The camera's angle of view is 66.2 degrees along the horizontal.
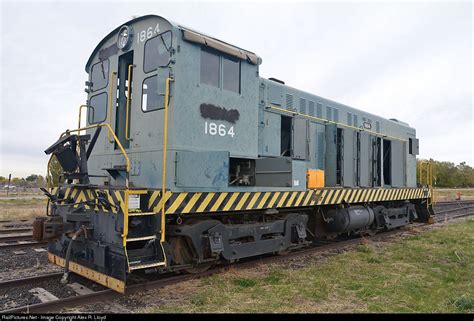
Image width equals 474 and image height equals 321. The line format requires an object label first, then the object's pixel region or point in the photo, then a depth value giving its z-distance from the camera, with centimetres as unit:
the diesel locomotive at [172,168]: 521
